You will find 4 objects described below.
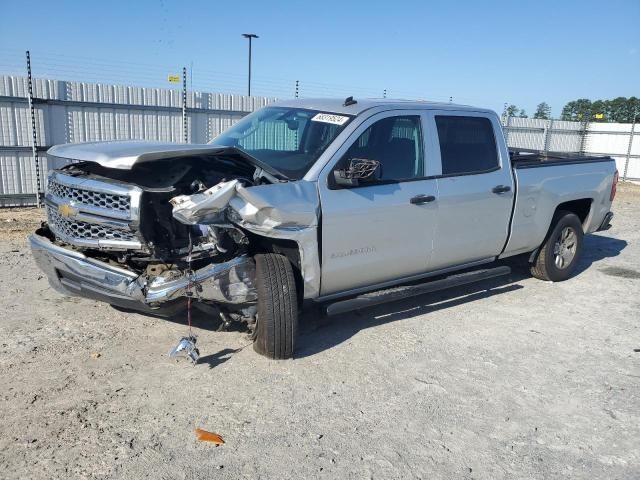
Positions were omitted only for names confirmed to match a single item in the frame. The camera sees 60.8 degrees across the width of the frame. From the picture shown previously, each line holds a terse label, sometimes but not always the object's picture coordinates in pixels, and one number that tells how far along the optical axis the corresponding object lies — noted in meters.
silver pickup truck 3.92
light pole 25.20
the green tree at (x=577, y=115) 22.58
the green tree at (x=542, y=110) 32.57
